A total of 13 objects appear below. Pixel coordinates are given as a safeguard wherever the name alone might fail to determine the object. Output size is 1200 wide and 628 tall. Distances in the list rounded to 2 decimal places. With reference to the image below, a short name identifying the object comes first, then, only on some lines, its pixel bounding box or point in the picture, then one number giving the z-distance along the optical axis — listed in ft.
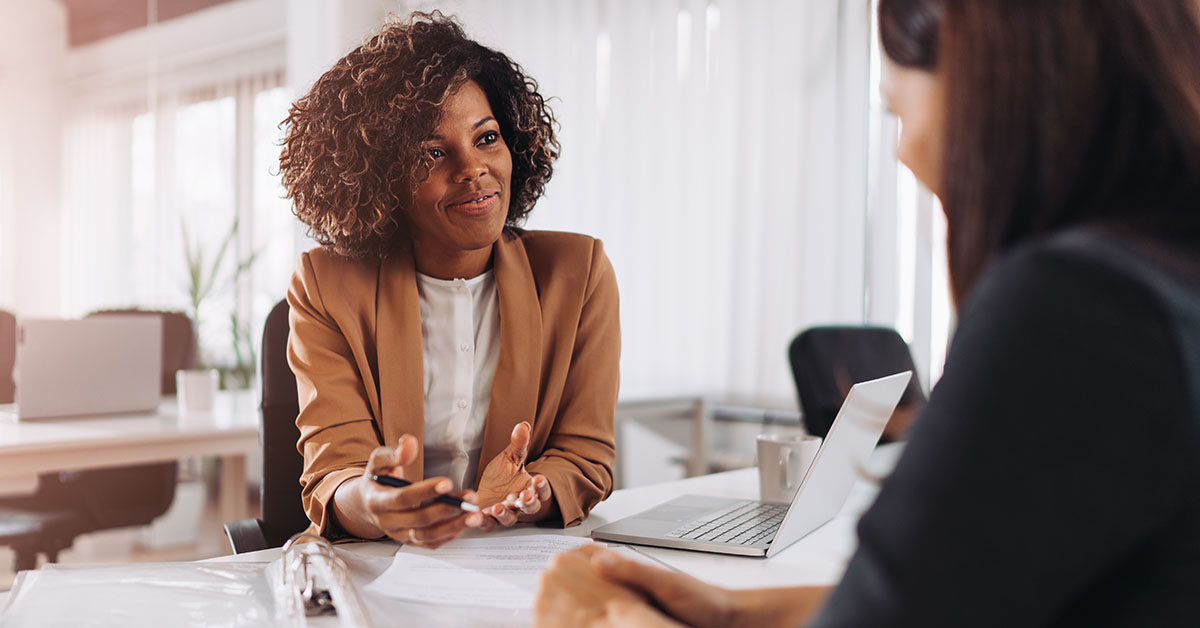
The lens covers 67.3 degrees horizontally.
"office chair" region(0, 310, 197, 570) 7.88
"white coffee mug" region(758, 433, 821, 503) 4.50
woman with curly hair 4.20
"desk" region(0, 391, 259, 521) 6.68
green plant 14.16
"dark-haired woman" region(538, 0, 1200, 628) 1.39
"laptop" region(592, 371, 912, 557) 3.42
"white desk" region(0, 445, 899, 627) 2.67
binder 2.53
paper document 2.79
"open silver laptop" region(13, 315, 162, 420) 7.80
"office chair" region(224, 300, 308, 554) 4.82
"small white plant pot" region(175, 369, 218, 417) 8.65
